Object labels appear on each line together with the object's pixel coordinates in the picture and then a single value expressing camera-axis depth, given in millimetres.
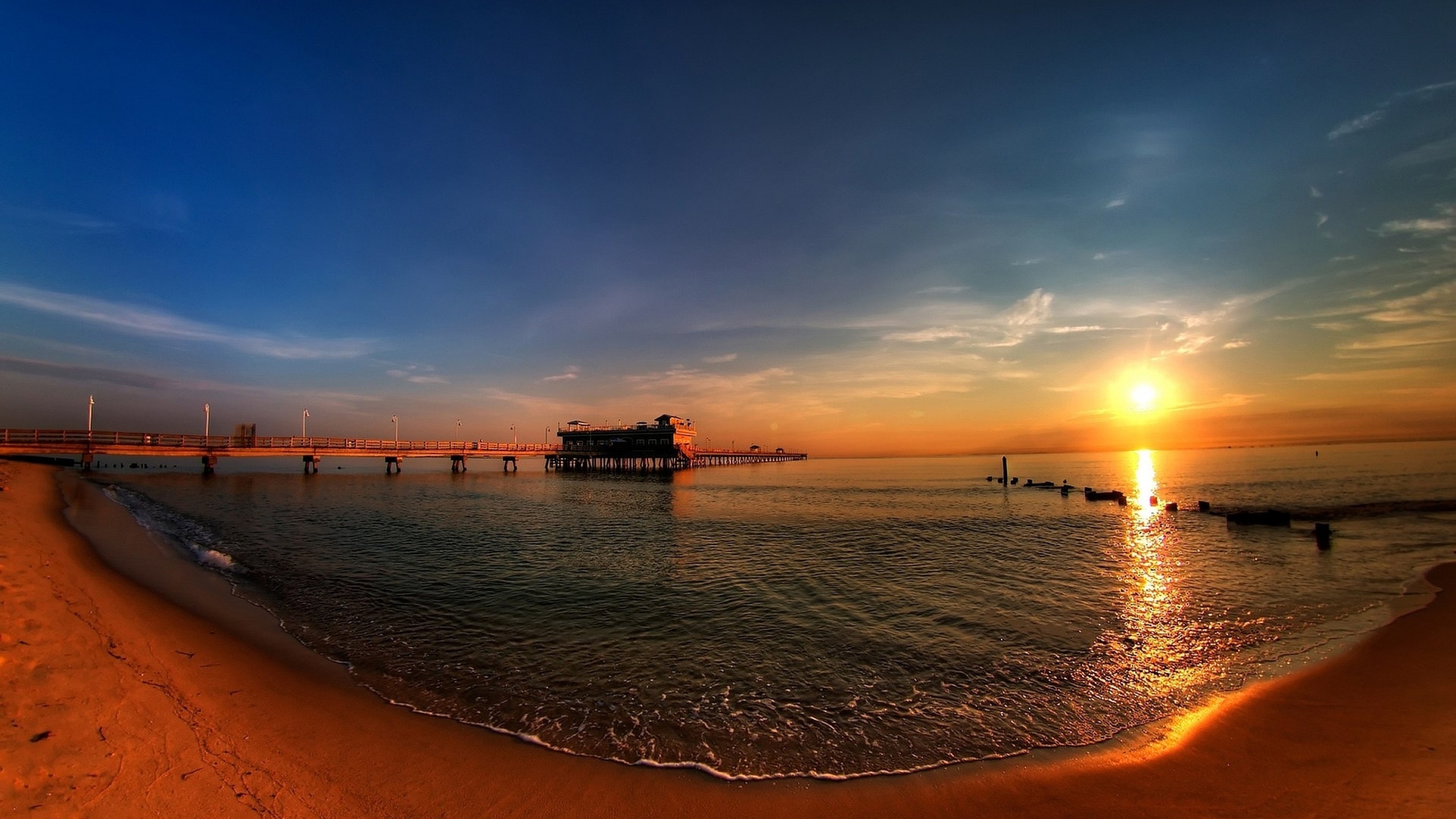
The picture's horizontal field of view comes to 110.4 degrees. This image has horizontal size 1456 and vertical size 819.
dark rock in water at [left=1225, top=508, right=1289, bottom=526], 25500
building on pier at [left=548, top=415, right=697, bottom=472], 93688
